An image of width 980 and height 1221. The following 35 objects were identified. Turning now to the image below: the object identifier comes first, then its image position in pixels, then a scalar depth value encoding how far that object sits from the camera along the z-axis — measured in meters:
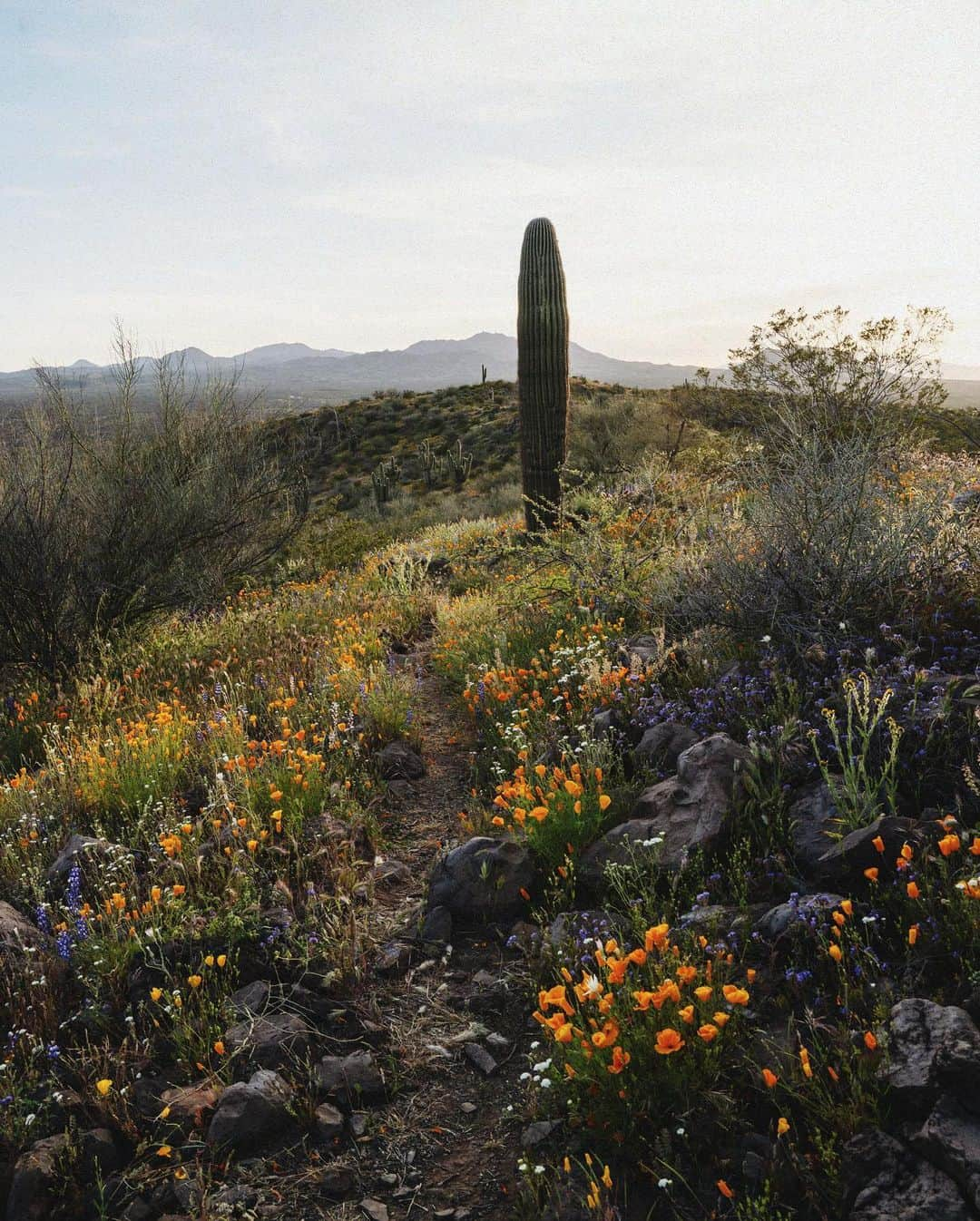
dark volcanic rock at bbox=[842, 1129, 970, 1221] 1.81
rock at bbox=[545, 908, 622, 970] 3.02
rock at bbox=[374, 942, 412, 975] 3.34
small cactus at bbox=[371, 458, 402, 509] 29.30
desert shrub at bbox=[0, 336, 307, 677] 7.63
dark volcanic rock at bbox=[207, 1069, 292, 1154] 2.52
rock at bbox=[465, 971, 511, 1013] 3.11
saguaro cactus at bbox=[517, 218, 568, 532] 12.24
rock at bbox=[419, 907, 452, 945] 3.52
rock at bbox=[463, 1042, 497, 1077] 2.81
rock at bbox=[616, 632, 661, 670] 5.15
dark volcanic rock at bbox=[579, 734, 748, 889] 3.35
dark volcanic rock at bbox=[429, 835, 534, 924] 3.63
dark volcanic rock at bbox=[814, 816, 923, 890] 2.89
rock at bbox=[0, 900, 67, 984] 3.20
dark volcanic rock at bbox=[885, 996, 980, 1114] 1.99
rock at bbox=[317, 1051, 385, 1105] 2.71
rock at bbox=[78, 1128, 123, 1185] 2.47
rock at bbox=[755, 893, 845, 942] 2.65
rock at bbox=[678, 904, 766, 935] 2.81
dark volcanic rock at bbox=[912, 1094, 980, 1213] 1.82
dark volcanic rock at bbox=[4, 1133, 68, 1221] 2.32
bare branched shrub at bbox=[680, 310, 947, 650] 4.62
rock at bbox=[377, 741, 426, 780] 5.31
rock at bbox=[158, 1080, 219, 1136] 2.57
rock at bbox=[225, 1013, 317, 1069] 2.82
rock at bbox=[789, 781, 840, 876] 3.11
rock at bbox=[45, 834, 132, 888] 3.88
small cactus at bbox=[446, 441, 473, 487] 30.19
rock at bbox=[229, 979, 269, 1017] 3.01
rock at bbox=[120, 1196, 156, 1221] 2.32
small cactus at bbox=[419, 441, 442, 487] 31.31
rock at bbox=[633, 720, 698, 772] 4.16
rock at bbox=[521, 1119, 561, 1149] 2.41
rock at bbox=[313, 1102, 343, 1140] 2.57
